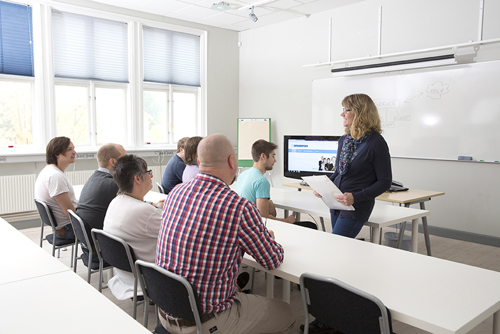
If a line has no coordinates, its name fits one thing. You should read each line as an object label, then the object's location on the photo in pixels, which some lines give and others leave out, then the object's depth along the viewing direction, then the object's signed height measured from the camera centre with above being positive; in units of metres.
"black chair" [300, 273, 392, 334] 1.43 -0.66
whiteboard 4.45 +0.34
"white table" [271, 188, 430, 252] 2.86 -0.61
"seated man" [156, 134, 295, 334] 1.63 -0.45
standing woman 2.51 -0.19
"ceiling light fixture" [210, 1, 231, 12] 5.44 +1.73
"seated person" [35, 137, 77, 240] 3.23 -0.45
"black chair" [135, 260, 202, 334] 1.61 -0.67
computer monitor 4.70 -0.26
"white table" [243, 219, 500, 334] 1.40 -0.62
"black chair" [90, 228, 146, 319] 2.08 -0.65
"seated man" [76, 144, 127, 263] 2.74 -0.47
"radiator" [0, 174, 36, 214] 5.21 -0.82
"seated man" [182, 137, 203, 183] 3.71 -0.23
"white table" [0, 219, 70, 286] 1.76 -0.63
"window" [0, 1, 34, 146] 5.14 +0.73
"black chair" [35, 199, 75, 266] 3.11 -0.71
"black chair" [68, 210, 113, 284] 2.59 -0.71
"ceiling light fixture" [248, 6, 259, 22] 5.51 +1.61
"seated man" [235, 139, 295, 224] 2.95 -0.36
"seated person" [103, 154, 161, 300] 2.20 -0.47
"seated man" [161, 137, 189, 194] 4.08 -0.40
